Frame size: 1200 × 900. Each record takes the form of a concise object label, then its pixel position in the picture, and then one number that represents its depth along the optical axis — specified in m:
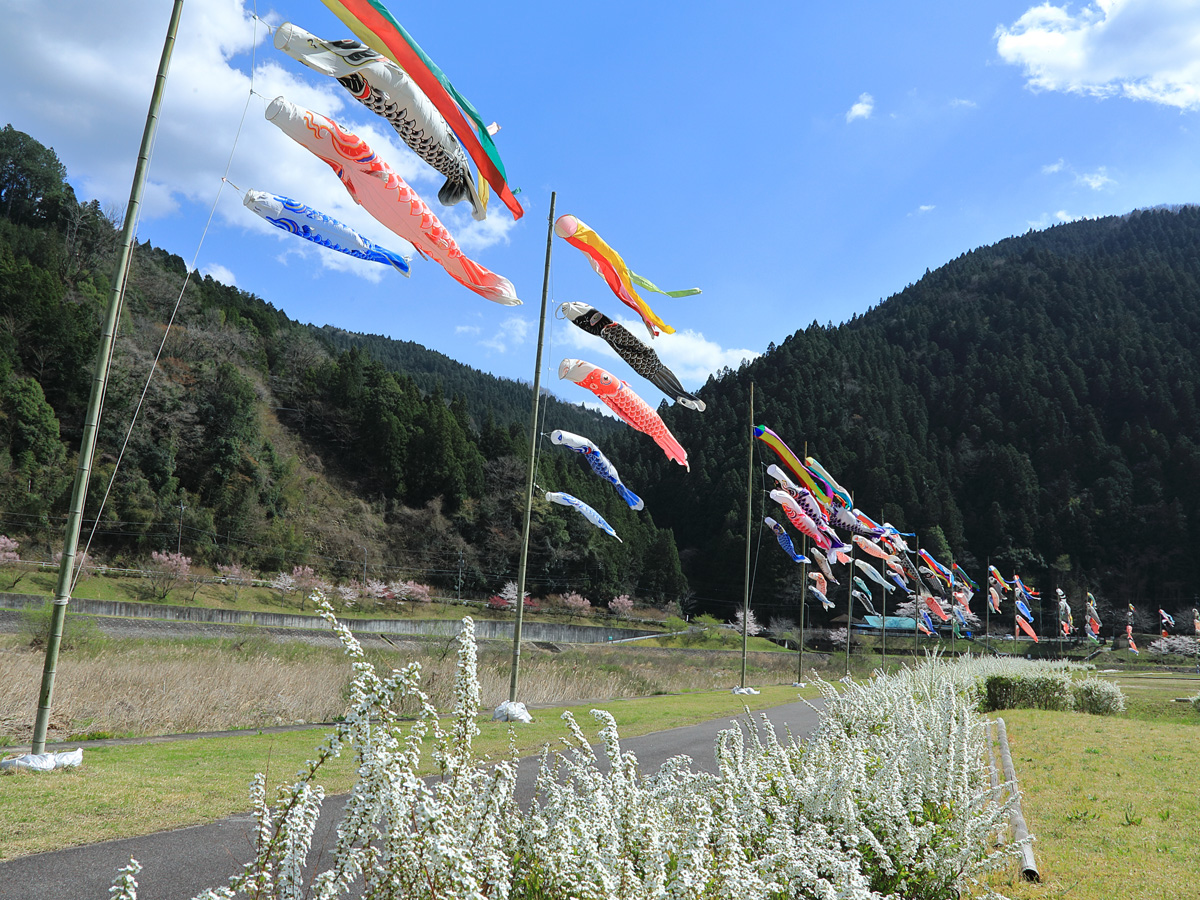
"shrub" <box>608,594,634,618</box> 65.81
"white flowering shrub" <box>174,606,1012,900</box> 2.54
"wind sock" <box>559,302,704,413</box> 14.20
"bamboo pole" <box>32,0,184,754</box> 7.41
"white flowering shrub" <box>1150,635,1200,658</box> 60.53
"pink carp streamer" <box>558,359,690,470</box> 14.23
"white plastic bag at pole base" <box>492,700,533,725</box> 12.57
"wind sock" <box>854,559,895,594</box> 32.12
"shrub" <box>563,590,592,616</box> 61.47
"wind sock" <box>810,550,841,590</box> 33.25
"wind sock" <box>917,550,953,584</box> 40.52
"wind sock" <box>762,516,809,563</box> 27.94
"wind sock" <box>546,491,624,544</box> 16.05
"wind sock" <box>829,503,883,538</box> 26.56
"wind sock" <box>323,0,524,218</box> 7.75
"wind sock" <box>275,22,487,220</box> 7.69
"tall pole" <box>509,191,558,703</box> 13.40
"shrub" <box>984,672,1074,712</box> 18.98
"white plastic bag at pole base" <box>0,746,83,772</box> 6.95
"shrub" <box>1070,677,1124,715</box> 19.03
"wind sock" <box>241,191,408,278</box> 8.55
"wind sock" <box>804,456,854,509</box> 25.25
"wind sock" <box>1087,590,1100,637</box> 53.50
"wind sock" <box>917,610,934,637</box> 53.23
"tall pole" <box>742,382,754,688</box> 21.33
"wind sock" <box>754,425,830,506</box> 21.61
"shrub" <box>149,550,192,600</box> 38.56
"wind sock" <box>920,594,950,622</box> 43.09
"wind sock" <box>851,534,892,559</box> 28.43
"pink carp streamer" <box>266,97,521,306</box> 8.12
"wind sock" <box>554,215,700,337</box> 13.32
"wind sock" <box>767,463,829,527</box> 24.19
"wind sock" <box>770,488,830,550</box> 23.97
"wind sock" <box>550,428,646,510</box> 15.60
